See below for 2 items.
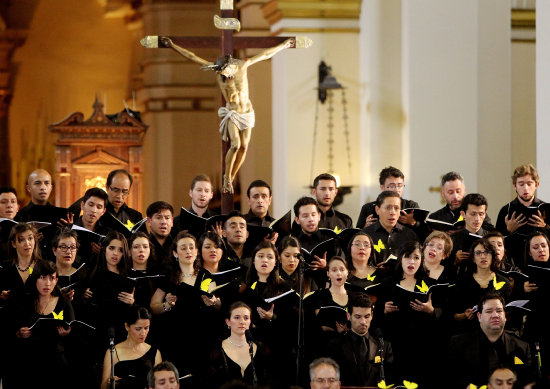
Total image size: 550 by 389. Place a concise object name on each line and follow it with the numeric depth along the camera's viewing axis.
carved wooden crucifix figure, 15.18
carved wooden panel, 22.24
